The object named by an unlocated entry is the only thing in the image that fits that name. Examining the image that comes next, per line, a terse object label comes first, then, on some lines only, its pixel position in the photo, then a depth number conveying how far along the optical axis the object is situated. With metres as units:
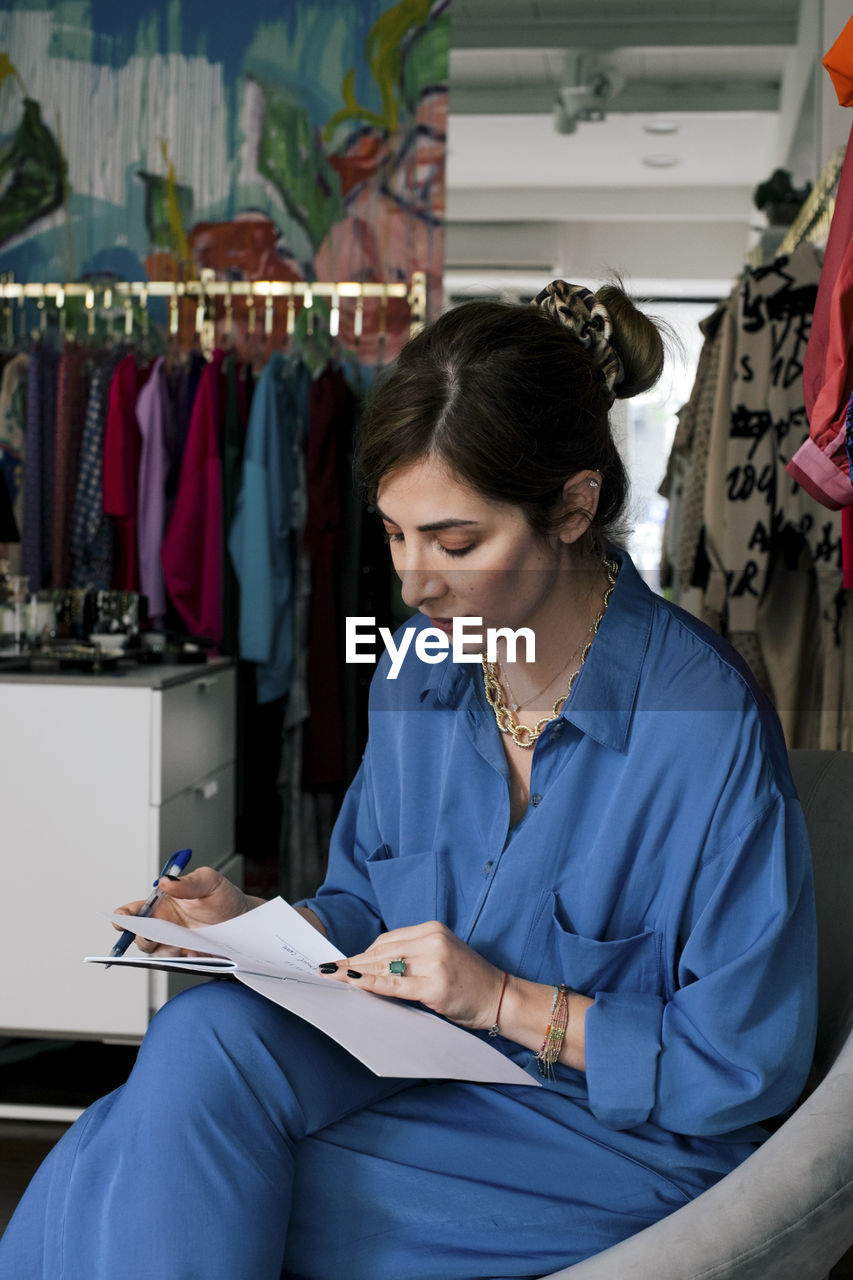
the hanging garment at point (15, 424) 3.11
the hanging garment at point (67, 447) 3.07
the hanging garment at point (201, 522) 2.97
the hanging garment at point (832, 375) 1.50
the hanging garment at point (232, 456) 3.02
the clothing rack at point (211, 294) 3.33
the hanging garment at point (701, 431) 2.59
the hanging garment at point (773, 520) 2.47
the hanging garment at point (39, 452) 3.08
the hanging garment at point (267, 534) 2.99
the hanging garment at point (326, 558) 3.03
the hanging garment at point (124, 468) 2.98
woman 0.83
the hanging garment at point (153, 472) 2.98
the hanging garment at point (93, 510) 3.04
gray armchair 0.75
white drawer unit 2.22
